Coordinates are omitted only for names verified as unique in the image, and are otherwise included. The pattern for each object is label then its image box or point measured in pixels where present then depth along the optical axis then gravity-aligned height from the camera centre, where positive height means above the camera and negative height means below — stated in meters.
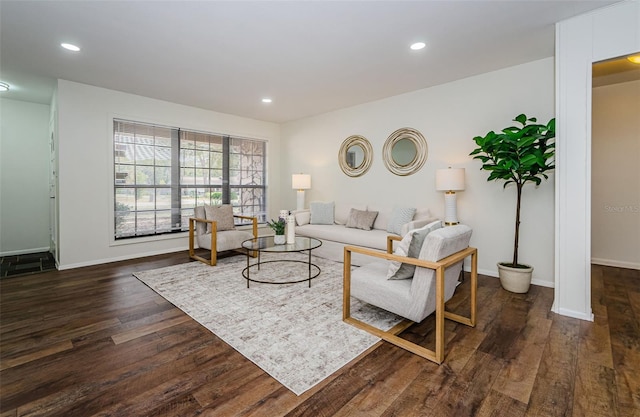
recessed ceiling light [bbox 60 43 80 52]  3.08 +1.76
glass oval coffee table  3.51 -0.50
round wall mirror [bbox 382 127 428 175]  4.48 +0.90
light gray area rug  2.00 -1.00
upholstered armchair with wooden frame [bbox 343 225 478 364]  2.03 -0.64
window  4.82 +0.62
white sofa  4.19 -0.37
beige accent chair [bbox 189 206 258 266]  4.36 -0.47
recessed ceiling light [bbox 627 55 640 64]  2.68 +1.42
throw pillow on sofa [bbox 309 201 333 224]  5.38 -0.11
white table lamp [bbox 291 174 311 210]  5.90 +0.52
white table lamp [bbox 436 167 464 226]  3.75 +0.28
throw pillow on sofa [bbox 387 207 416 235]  4.22 -0.16
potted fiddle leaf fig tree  2.97 +0.52
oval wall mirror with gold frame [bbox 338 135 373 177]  5.20 +0.97
